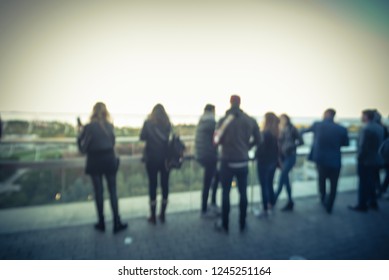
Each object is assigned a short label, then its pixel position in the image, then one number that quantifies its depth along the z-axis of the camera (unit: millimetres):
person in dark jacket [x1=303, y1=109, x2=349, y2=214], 3594
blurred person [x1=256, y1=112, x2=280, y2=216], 3457
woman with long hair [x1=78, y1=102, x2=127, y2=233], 2730
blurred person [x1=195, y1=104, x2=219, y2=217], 3338
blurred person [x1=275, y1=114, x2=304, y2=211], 3734
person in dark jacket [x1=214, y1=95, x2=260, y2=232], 2861
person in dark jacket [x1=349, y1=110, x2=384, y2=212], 3615
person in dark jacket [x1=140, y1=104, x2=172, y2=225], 3094
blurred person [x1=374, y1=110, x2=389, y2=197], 3858
